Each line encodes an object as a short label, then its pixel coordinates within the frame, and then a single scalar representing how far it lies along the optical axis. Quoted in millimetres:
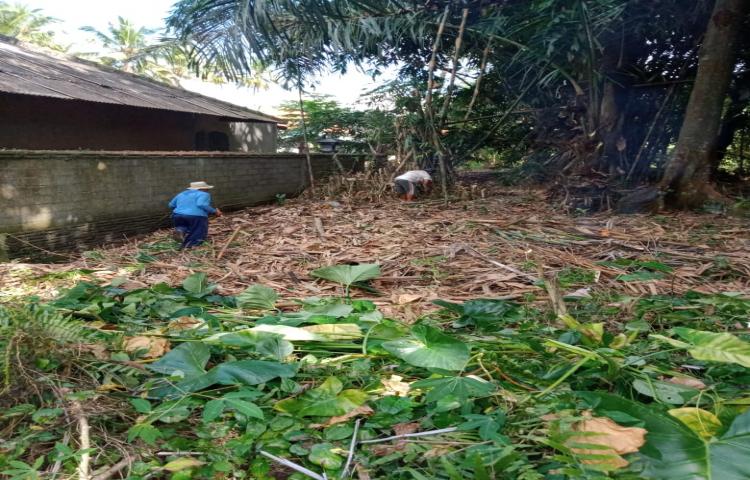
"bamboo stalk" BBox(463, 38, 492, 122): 9309
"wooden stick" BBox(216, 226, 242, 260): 4992
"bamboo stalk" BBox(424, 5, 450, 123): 8953
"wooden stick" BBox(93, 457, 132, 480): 1396
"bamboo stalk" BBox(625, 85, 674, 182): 8352
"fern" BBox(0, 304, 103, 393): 1786
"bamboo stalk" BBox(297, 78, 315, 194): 10203
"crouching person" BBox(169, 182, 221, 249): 6102
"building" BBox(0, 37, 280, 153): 8594
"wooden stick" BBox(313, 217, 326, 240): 5810
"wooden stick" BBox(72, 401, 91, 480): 1396
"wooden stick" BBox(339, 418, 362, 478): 1419
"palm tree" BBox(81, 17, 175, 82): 30203
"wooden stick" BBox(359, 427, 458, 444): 1543
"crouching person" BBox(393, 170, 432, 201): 8523
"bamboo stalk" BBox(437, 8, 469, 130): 8922
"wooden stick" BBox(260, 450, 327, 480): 1398
